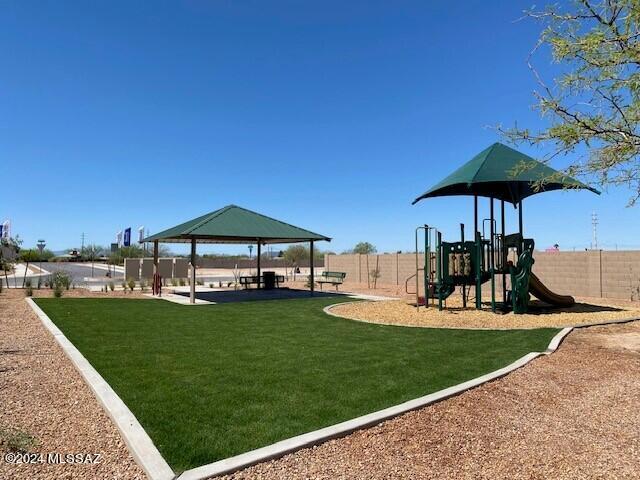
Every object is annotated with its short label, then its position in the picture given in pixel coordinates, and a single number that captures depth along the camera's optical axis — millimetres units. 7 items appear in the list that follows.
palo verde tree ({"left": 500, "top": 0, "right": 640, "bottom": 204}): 4762
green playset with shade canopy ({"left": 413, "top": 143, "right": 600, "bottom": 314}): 12773
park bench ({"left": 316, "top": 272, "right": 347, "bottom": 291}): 23525
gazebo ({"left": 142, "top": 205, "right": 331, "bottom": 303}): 16969
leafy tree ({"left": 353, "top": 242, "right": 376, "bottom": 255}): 65375
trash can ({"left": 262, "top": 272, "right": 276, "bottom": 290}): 23109
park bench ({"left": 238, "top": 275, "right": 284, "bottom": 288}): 22591
